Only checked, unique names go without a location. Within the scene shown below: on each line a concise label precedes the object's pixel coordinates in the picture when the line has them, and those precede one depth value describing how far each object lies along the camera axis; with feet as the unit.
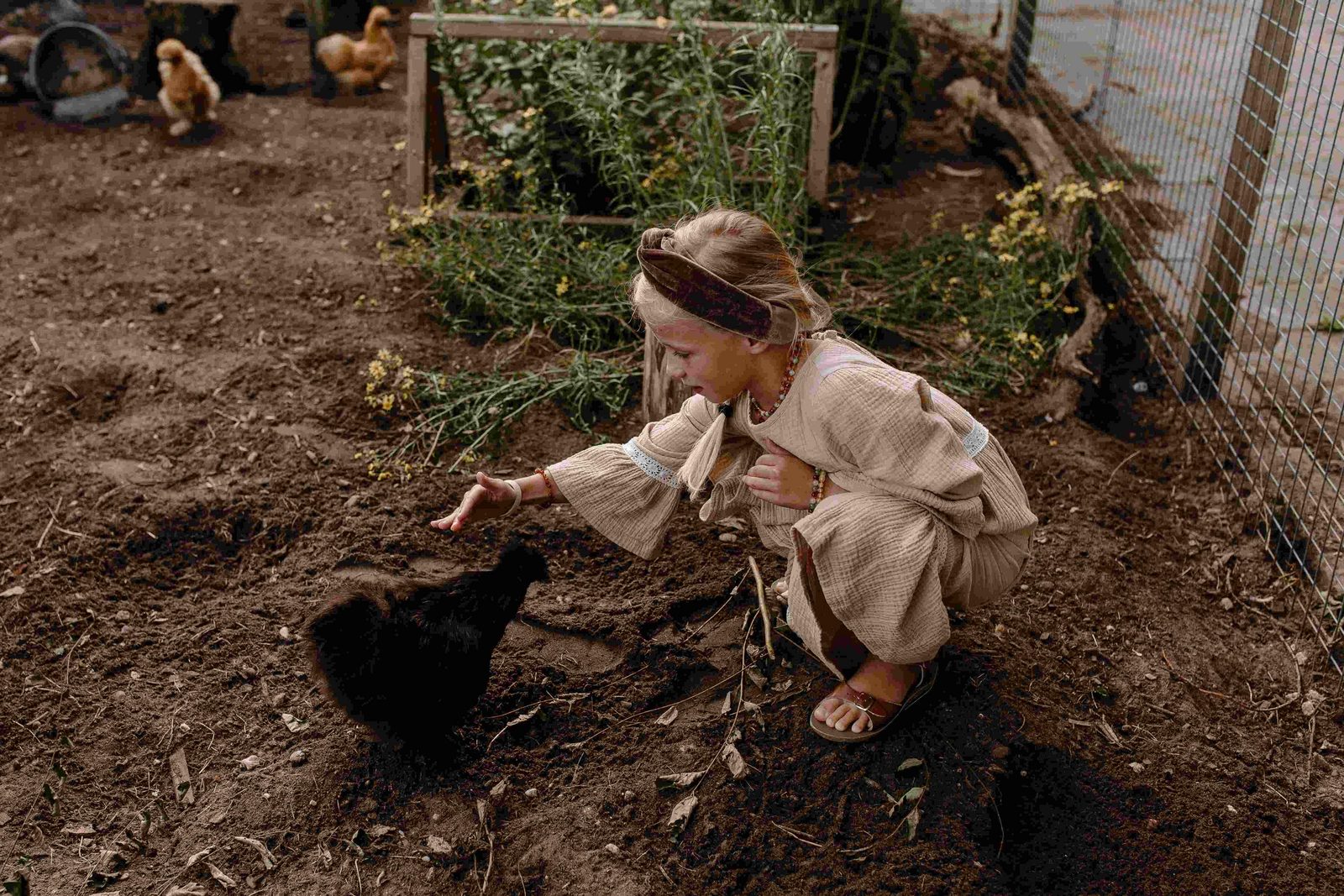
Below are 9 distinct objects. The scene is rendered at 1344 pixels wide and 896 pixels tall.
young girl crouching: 8.00
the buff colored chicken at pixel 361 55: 23.21
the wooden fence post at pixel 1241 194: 12.28
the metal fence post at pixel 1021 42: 21.74
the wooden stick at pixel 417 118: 16.58
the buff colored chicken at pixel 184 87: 20.88
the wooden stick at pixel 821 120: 15.75
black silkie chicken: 8.35
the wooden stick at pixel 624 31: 15.53
